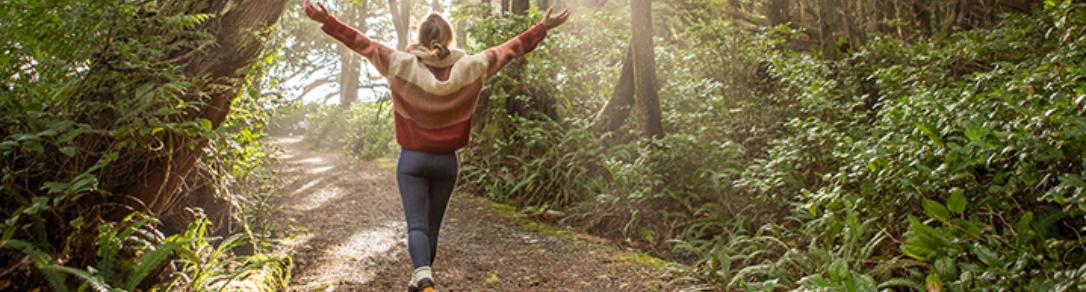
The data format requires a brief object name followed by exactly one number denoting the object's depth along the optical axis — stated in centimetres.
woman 397
